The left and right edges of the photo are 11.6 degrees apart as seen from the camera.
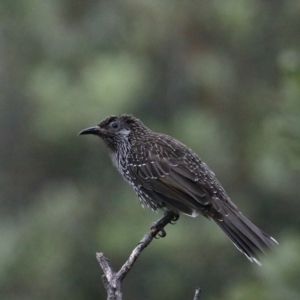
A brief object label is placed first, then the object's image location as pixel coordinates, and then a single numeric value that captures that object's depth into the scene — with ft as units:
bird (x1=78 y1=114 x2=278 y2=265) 41.04
